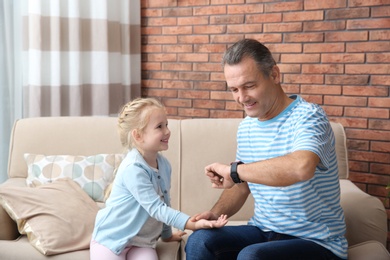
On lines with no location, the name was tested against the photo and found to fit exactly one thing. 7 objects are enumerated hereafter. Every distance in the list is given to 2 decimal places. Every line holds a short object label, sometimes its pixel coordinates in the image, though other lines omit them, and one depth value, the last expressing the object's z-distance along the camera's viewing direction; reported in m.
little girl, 2.21
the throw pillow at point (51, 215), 2.39
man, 2.00
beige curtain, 3.53
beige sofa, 2.88
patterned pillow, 2.83
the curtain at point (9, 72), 3.44
